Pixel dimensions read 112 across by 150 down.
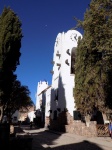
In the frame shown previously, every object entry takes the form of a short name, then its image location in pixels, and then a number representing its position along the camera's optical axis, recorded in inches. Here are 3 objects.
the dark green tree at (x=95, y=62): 298.1
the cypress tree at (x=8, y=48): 320.7
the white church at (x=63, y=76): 793.8
